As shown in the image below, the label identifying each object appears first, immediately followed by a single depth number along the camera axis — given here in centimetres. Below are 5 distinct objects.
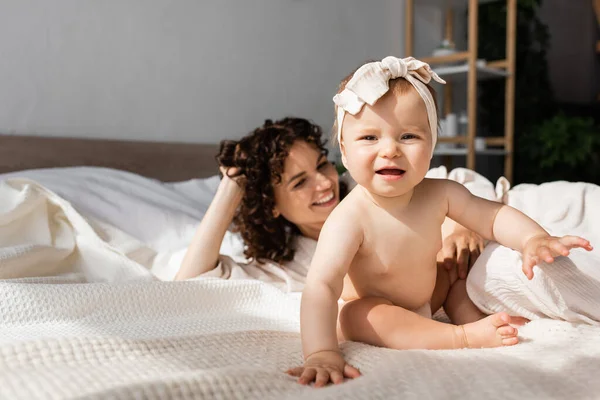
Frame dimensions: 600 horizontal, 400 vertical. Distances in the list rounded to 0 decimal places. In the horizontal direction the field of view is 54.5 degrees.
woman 139
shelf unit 314
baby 84
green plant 350
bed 66
